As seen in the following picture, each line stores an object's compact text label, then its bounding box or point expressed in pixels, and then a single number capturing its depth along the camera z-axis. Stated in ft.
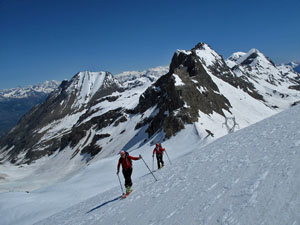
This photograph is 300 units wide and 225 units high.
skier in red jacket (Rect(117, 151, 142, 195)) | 40.19
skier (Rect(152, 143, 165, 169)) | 63.36
